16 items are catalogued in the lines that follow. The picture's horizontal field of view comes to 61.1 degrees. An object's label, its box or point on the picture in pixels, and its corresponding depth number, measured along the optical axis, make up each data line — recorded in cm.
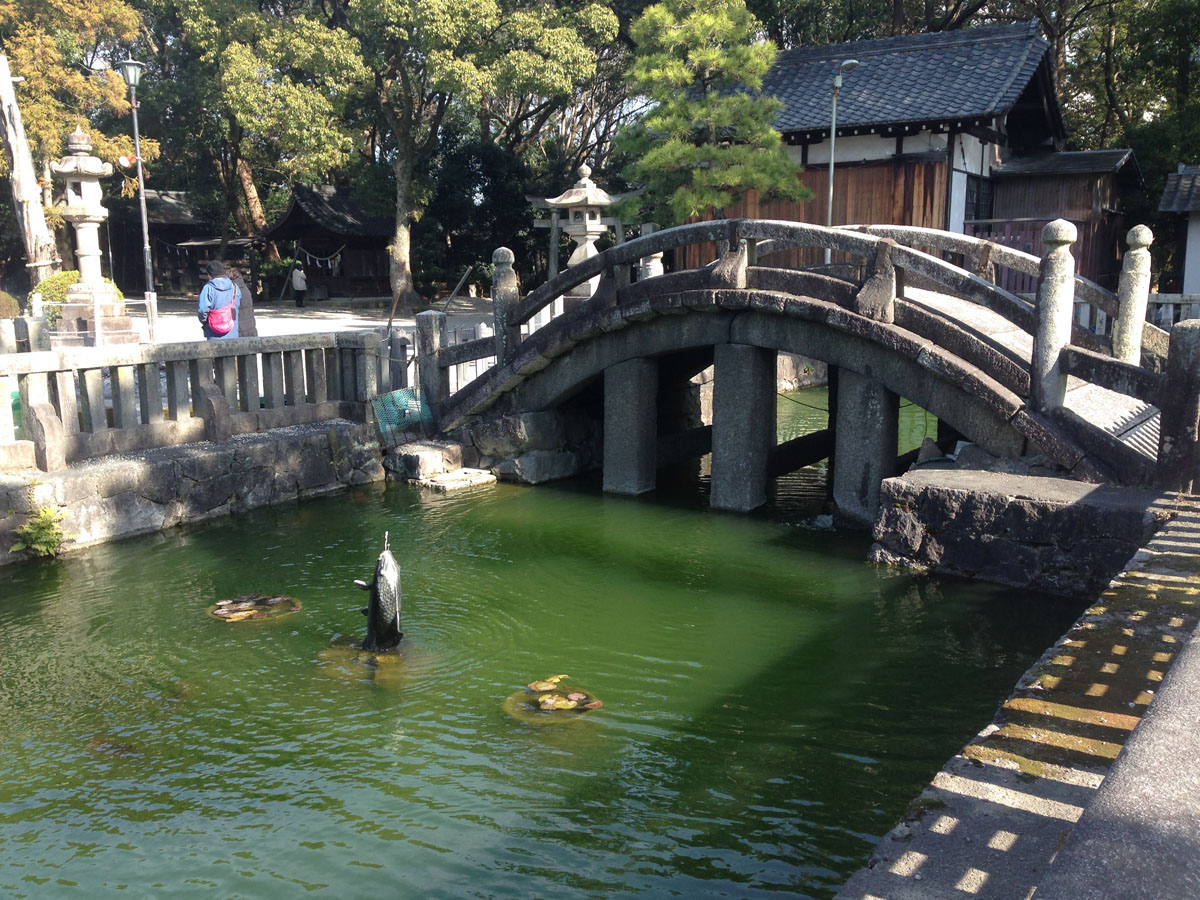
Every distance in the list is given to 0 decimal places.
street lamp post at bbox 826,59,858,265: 1792
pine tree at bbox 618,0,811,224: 1802
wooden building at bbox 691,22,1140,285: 1961
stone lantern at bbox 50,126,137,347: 1766
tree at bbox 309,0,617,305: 2505
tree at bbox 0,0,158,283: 2805
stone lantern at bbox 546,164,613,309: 1669
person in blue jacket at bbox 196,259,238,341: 1318
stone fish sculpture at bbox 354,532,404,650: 752
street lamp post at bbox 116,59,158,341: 2412
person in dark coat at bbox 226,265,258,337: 1504
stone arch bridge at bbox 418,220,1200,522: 887
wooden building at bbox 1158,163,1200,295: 1897
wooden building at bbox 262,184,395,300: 3316
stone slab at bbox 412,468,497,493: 1283
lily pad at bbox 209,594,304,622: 848
